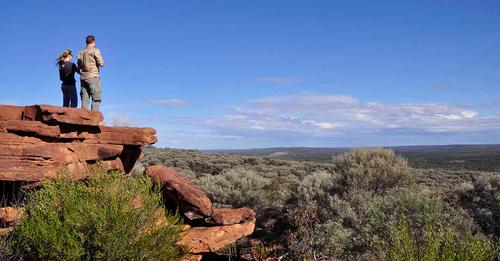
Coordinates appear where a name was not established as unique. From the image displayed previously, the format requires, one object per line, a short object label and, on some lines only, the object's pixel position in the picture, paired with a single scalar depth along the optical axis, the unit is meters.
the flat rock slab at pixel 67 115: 11.70
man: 13.14
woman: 13.24
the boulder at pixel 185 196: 12.67
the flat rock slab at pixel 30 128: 11.25
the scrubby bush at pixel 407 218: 12.79
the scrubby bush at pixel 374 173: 20.58
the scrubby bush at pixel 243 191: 20.95
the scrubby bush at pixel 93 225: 10.16
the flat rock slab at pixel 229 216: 13.18
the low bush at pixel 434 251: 7.32
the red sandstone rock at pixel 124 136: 13.12
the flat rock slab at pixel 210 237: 12.51
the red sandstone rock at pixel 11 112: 11.72
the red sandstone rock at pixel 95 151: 12.08
